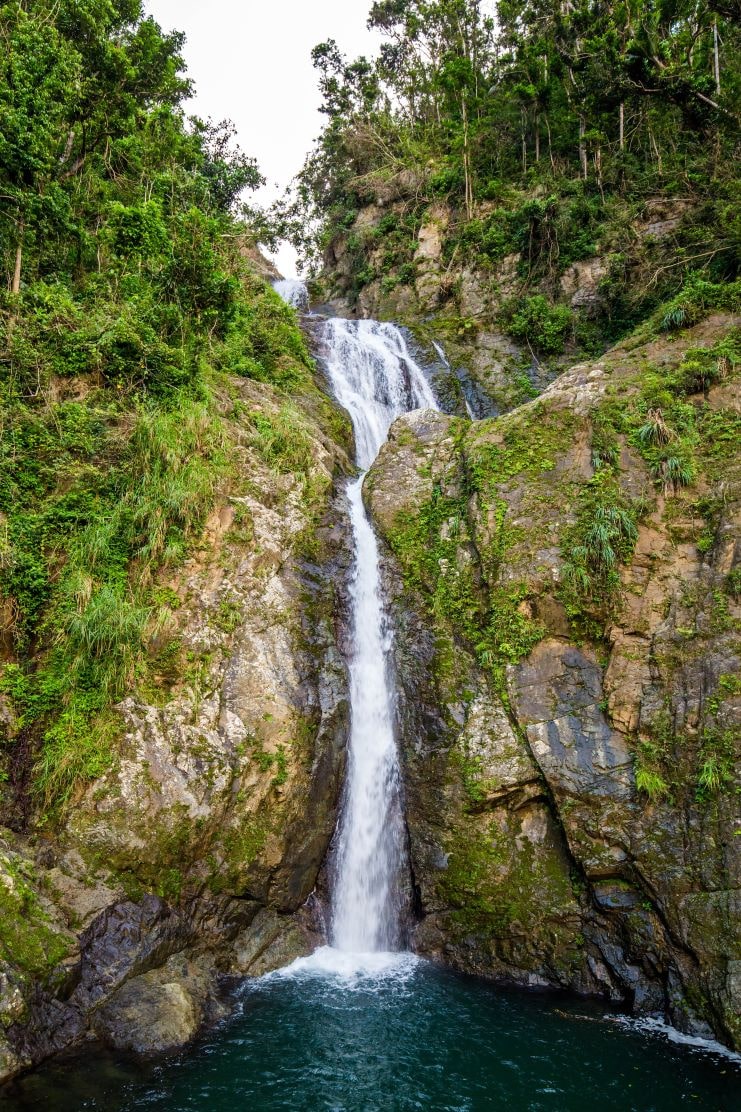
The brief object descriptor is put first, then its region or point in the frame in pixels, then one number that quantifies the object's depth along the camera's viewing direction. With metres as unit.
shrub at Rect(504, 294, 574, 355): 17.11
